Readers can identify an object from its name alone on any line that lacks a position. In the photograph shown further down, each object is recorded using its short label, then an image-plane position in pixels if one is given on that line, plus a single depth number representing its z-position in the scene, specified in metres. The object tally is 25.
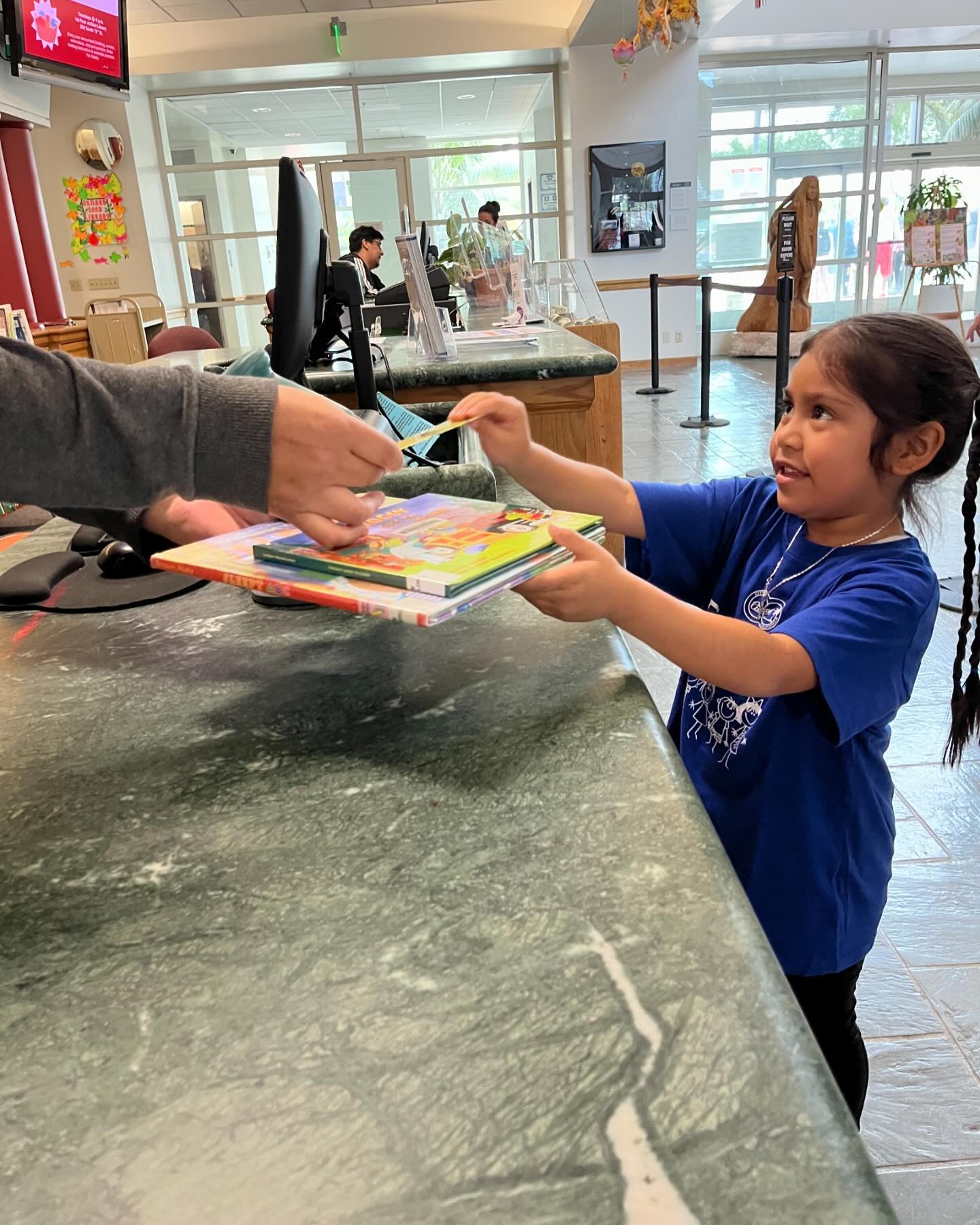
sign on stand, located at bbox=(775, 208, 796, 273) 4.74
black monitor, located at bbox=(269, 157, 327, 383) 1.24
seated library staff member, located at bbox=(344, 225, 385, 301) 5.75
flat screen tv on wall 4.68
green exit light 8.01
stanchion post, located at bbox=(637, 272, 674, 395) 6.81
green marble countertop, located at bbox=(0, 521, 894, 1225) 0.35
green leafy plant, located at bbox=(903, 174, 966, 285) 9.10
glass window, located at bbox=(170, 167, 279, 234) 9.20
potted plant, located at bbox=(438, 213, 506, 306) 3.24
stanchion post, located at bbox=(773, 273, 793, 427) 4.41
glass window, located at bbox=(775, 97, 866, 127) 9.36
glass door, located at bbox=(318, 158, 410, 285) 9.09
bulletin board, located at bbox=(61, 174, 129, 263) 8.50
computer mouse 1.13
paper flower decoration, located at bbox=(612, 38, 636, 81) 7.06
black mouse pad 1.05
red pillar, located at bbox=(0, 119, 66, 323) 7.00
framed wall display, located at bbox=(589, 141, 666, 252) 8.63
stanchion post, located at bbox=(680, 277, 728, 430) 5.77
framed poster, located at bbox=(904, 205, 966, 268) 9.01
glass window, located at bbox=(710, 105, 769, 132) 9.38
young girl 0.84
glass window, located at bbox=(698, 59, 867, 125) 9.14
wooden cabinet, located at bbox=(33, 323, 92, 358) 5.87
